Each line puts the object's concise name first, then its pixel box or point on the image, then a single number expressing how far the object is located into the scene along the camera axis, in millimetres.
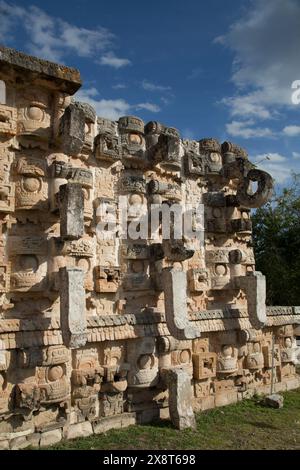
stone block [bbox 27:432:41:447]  6742
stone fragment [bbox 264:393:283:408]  9328
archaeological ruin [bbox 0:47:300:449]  7023
